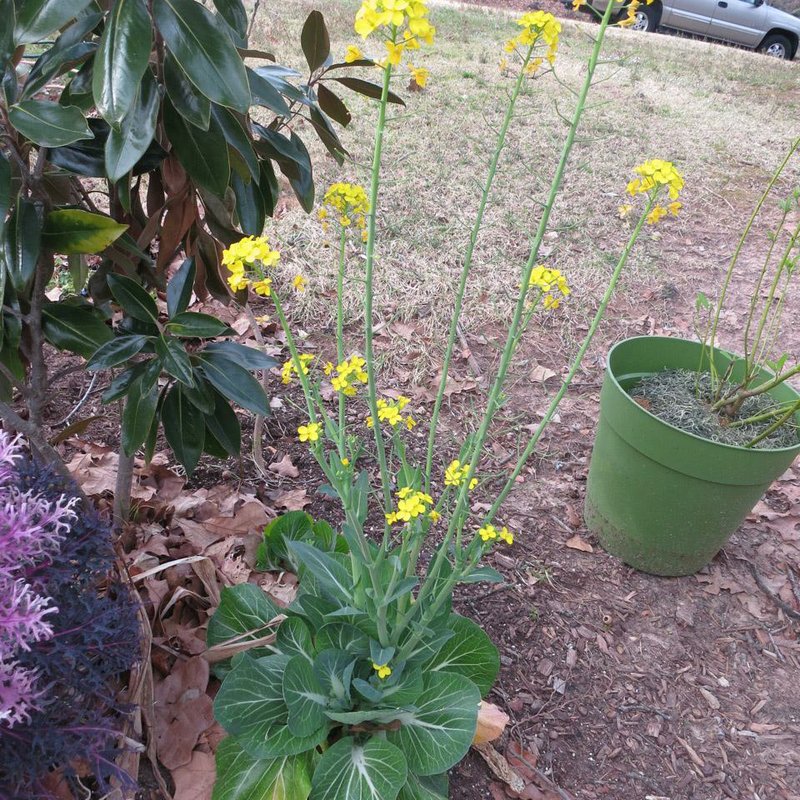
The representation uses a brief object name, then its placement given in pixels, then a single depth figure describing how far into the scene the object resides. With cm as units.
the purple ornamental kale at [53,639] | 93
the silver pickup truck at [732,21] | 1240
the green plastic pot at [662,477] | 206
